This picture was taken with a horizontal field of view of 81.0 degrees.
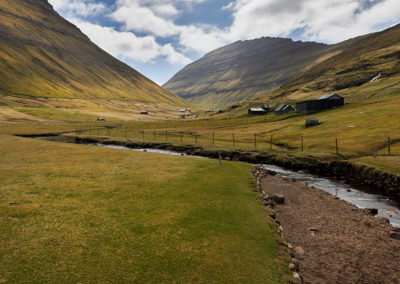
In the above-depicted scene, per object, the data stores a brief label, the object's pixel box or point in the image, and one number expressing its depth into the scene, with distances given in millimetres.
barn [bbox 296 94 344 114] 112938
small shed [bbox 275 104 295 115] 144088
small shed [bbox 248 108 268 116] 164250
